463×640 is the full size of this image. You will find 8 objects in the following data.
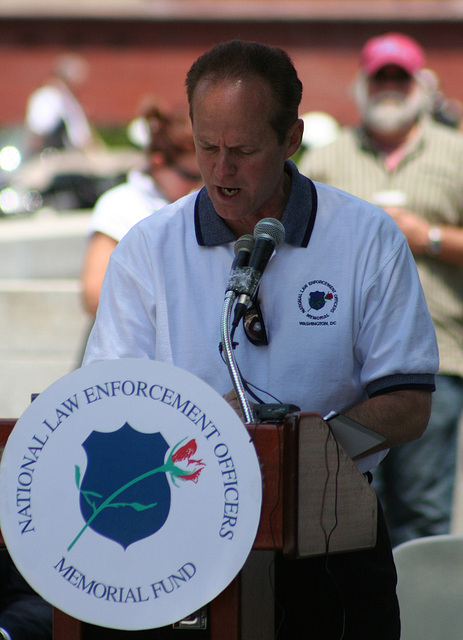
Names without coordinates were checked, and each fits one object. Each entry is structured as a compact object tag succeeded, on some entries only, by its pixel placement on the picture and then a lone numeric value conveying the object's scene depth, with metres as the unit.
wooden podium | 11.55
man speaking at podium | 11.83
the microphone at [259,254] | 11.67
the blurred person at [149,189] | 13.14
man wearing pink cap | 13.22
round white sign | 11.52
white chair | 12.27
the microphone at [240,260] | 11.68
